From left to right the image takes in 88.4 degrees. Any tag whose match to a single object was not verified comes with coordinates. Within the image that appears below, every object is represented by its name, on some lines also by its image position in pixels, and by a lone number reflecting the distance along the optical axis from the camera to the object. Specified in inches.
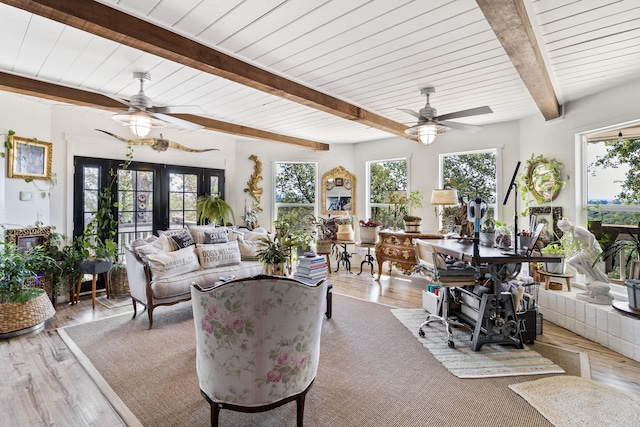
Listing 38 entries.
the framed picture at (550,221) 154.3
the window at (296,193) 255.4
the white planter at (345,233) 231.5
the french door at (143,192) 178.2
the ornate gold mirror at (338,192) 254.2
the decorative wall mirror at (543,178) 157.1
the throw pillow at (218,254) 154.6
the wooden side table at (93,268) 156.1
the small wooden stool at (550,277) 139.2
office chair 113.2
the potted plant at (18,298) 119.7
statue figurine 123.3
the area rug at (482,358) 96.4
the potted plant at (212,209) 218.4
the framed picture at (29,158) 147.2
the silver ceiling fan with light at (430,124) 131.0
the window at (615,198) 133.1
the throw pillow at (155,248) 138.7
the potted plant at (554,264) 142.3
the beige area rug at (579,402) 74.6
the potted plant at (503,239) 114.9
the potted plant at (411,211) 197.2
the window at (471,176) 198.2
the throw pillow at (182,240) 156.0
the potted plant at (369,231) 218.7
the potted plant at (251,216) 234.8
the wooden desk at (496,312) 109.5
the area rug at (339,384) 76.2
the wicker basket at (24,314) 118.8
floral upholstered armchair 63.1
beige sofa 133.0
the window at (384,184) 235.1
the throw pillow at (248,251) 177.8
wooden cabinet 190.4
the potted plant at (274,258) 120.5
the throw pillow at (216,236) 166.5
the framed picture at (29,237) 146.6
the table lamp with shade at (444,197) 187.5
